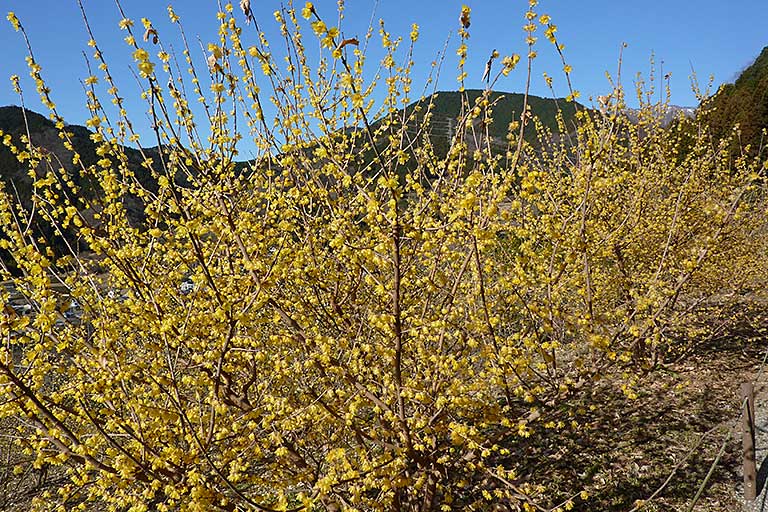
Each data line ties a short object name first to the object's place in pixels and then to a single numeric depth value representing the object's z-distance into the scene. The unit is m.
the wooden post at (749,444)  4.72
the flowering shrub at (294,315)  2.68
